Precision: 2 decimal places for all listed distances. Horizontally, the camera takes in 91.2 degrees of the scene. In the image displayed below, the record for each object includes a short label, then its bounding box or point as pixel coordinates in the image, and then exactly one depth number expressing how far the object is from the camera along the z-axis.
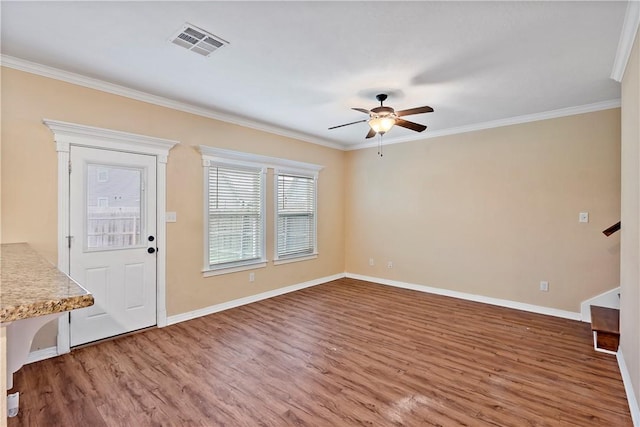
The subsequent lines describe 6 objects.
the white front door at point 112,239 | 3.16
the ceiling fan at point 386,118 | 3.26
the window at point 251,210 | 4.29
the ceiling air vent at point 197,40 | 2.35
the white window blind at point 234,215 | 4.31
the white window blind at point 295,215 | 5.25
